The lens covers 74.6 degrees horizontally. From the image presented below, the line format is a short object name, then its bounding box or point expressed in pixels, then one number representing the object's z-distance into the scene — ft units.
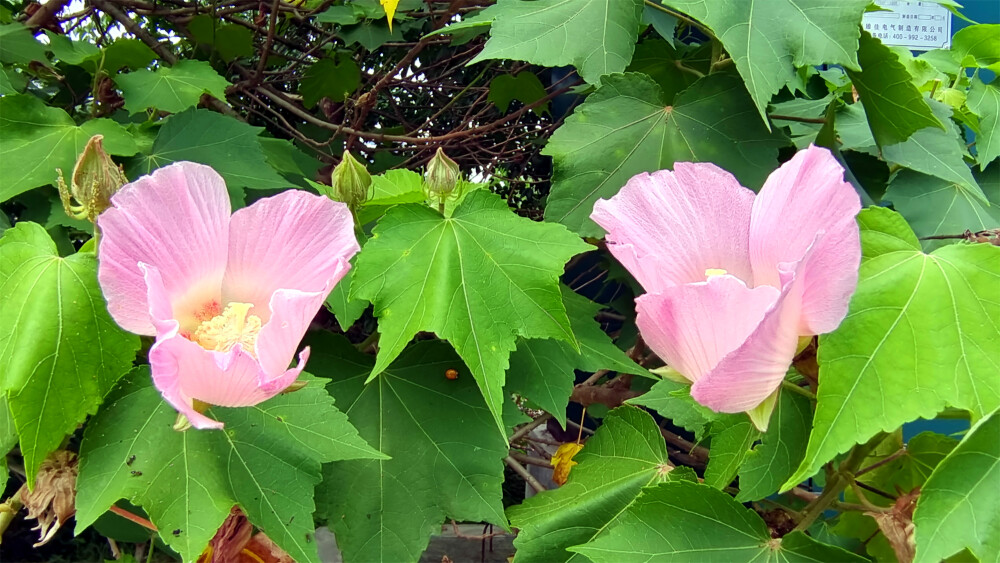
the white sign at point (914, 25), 3.34
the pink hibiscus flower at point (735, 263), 1.07
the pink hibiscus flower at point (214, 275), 1.11
